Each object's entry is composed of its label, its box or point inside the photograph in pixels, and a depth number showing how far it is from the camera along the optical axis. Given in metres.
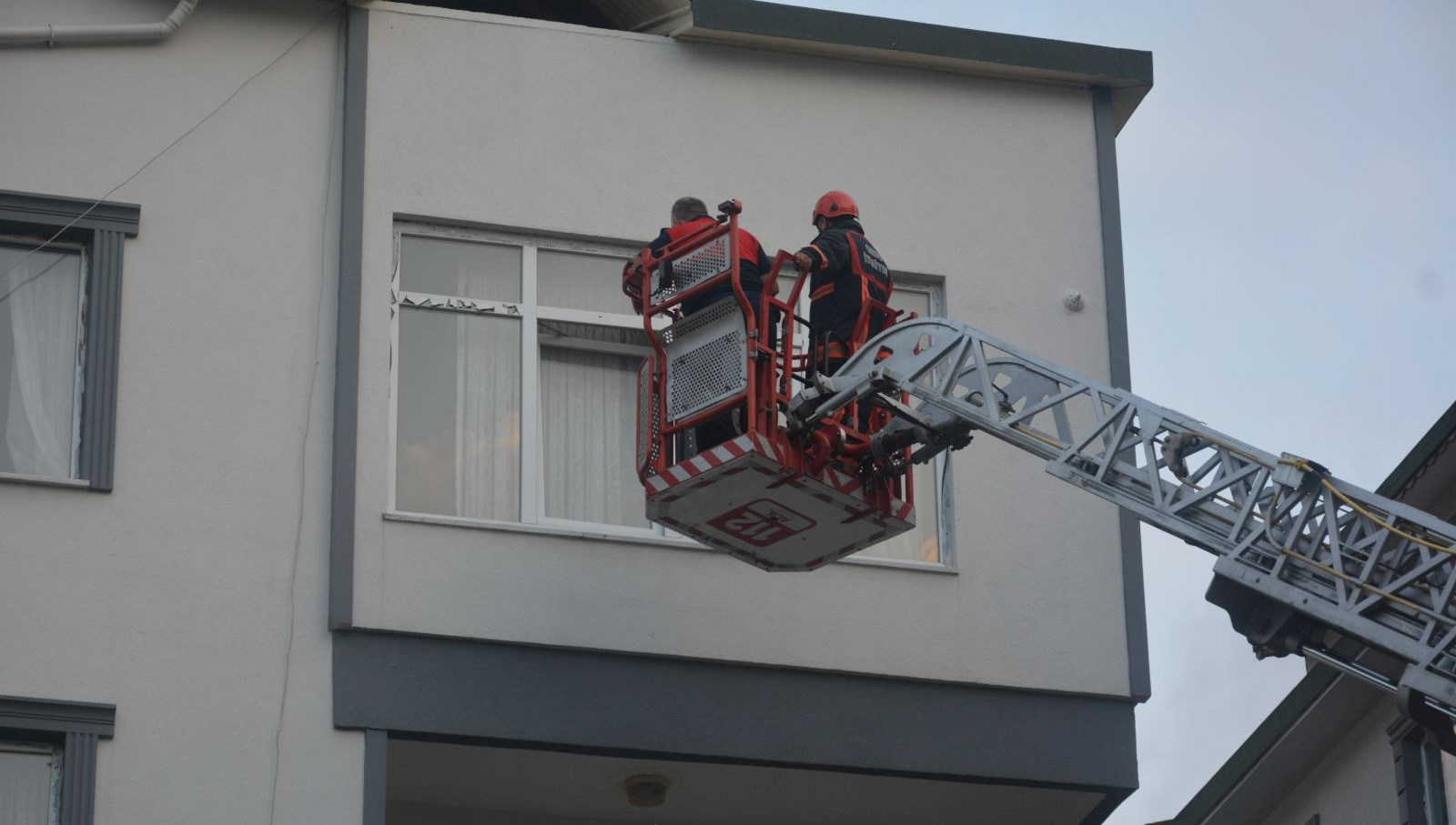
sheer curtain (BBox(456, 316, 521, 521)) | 16.84
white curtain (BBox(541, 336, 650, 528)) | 17.17
